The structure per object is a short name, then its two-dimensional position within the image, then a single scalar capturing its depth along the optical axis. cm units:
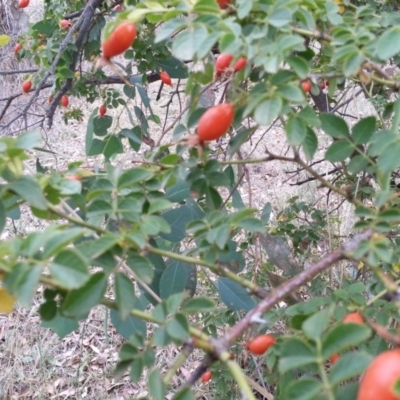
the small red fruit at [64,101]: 135
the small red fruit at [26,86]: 128
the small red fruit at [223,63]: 72
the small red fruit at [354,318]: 68
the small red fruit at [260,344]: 73
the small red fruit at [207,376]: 100
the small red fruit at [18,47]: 138
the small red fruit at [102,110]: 114
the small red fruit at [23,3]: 145
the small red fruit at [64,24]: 114
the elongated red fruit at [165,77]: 107
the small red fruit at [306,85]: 73
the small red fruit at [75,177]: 72
